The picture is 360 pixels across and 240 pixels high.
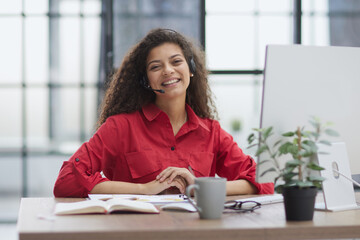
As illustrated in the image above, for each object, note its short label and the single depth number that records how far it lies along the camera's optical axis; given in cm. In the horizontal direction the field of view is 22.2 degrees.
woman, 297
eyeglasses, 234
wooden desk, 205
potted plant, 217
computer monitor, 226
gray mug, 218
